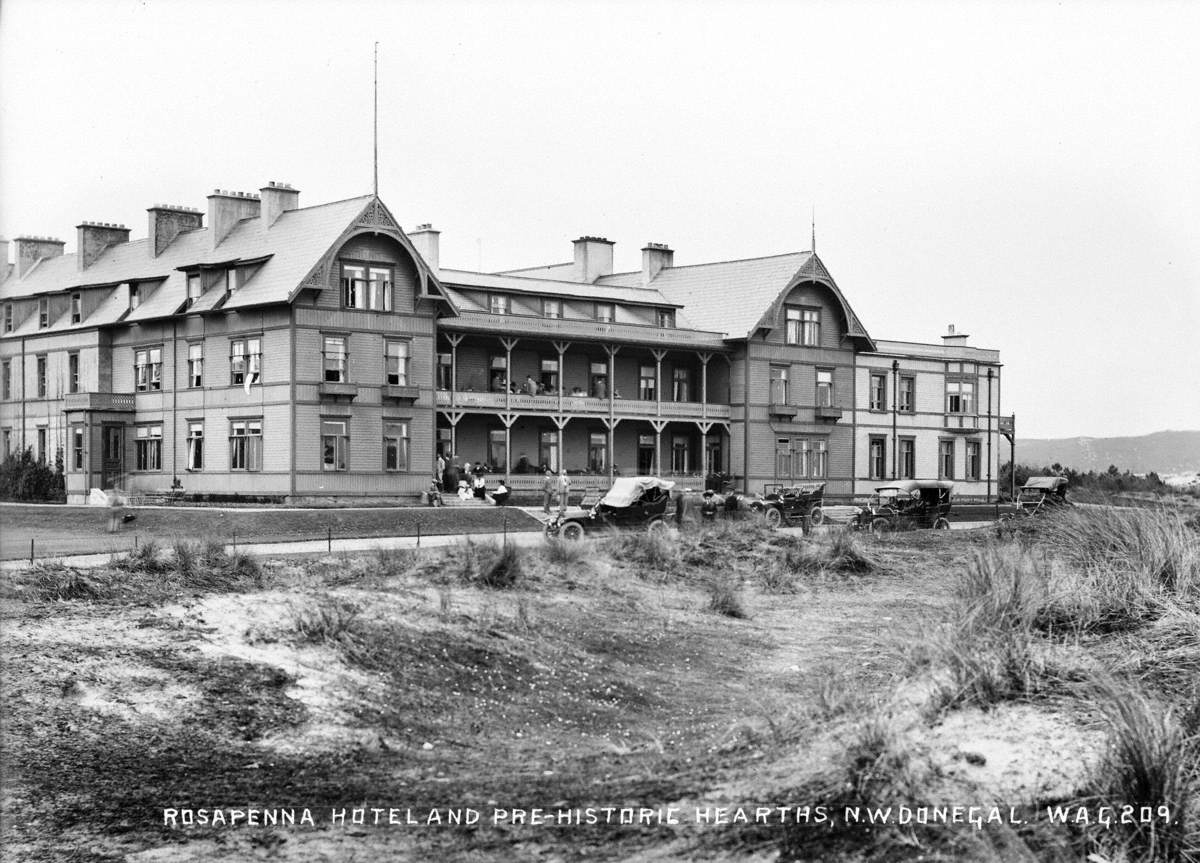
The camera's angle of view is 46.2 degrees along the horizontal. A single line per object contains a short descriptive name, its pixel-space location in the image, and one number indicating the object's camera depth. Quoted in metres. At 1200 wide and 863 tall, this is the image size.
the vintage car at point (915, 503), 44.41
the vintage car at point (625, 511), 35.50
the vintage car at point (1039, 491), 51.16
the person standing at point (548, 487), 44.89
